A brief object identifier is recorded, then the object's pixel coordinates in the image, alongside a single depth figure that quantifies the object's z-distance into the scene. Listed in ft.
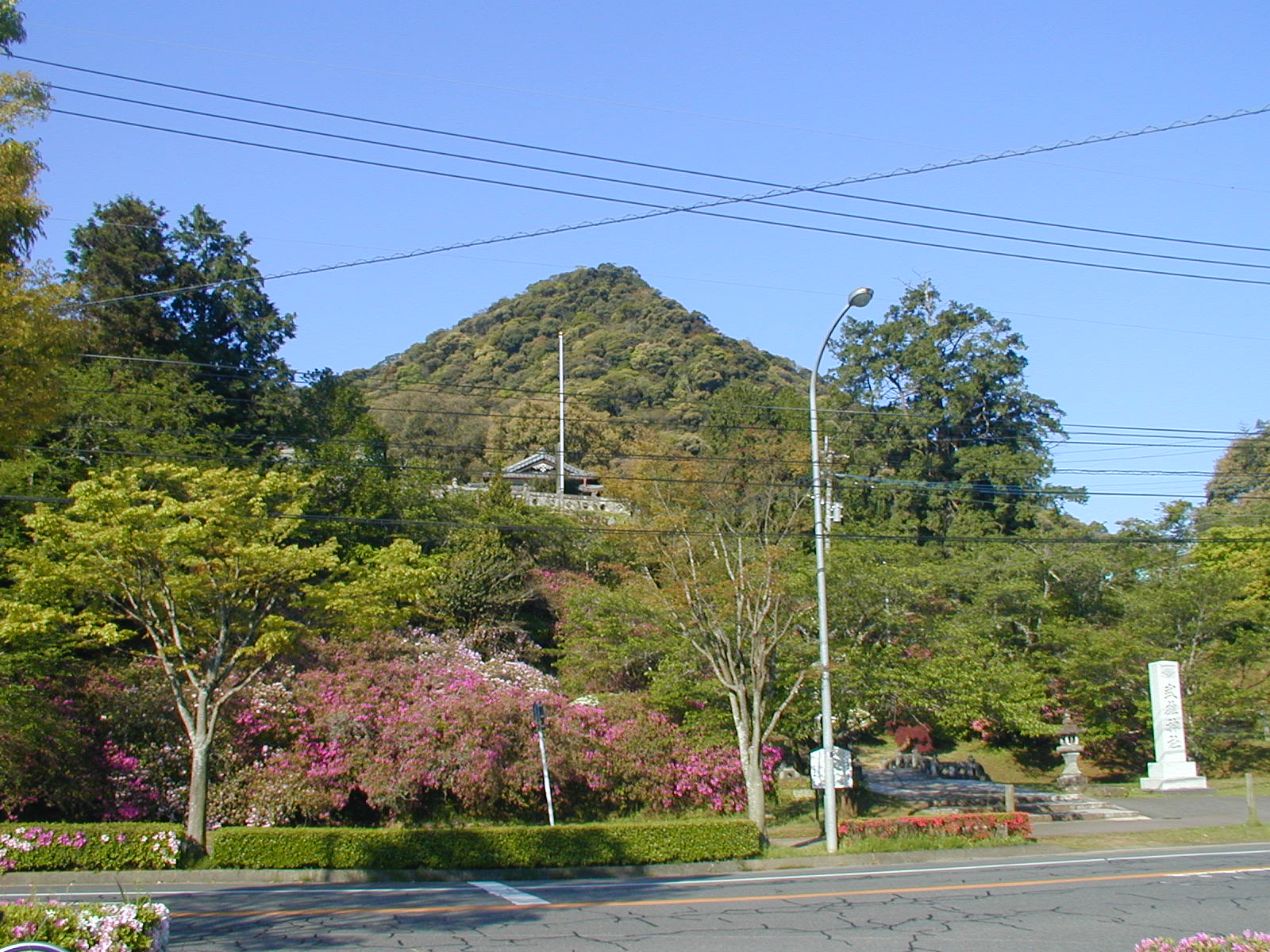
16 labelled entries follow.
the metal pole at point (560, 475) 158.61
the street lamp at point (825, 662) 64.85
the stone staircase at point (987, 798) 87.71
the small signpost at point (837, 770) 65.26
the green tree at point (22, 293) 36.22
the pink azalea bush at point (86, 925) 21.06
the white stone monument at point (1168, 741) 83.71
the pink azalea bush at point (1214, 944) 21.72
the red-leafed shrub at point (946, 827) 67.92
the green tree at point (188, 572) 65.98
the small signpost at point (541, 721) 69.82
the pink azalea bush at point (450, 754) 75.77
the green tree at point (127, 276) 121.60
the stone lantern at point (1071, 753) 109.81
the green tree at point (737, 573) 72.90
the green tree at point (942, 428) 161.99
